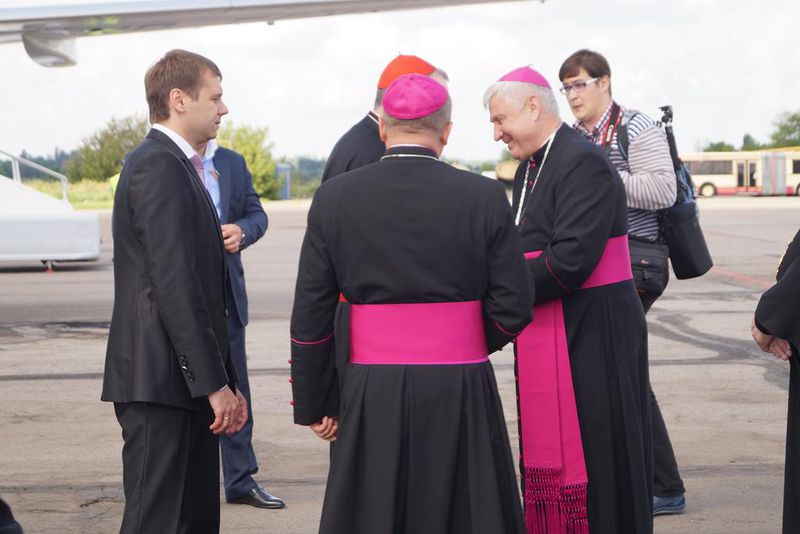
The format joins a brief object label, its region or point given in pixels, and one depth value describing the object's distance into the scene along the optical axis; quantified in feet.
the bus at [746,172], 171.63
